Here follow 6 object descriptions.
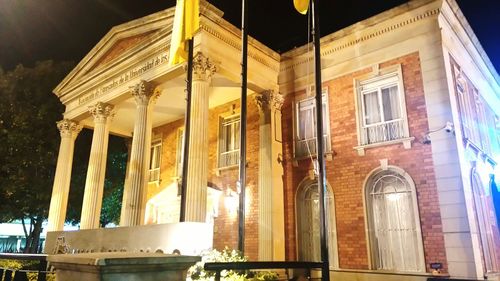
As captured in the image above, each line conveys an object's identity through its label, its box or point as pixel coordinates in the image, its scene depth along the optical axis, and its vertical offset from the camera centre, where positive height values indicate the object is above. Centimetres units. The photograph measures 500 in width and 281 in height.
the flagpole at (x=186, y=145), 940 +251
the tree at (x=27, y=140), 1958 +547
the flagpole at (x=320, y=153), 595 +169
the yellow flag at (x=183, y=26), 1038 +598
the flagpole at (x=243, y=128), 831 +279
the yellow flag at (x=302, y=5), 902 +568
